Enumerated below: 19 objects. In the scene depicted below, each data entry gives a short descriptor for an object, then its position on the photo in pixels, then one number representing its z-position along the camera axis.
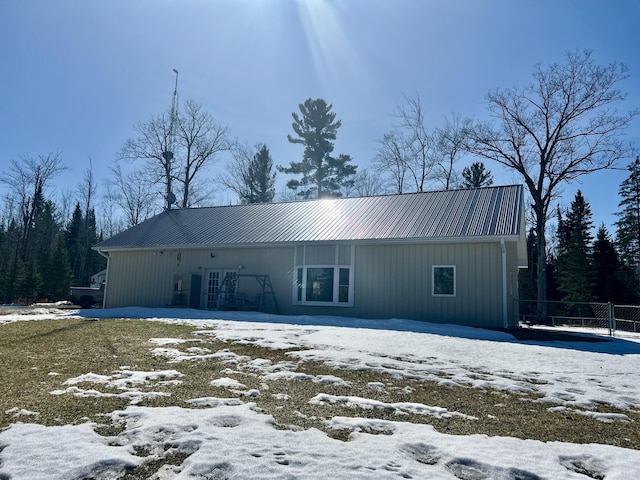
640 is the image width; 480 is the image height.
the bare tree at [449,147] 23.63
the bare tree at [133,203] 32.75
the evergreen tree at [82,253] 37.44
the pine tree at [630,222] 30.39
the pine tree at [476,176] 29.23
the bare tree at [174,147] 28.23
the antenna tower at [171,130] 27.86
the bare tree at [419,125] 26.49
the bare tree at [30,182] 29.09
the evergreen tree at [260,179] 32.53
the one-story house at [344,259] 11.73
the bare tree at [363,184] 31.34
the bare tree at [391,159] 27.56
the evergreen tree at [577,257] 27.56
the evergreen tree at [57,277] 29.05
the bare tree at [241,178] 32.81
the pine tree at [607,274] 26.64
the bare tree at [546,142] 18.69
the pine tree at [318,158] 31.08
